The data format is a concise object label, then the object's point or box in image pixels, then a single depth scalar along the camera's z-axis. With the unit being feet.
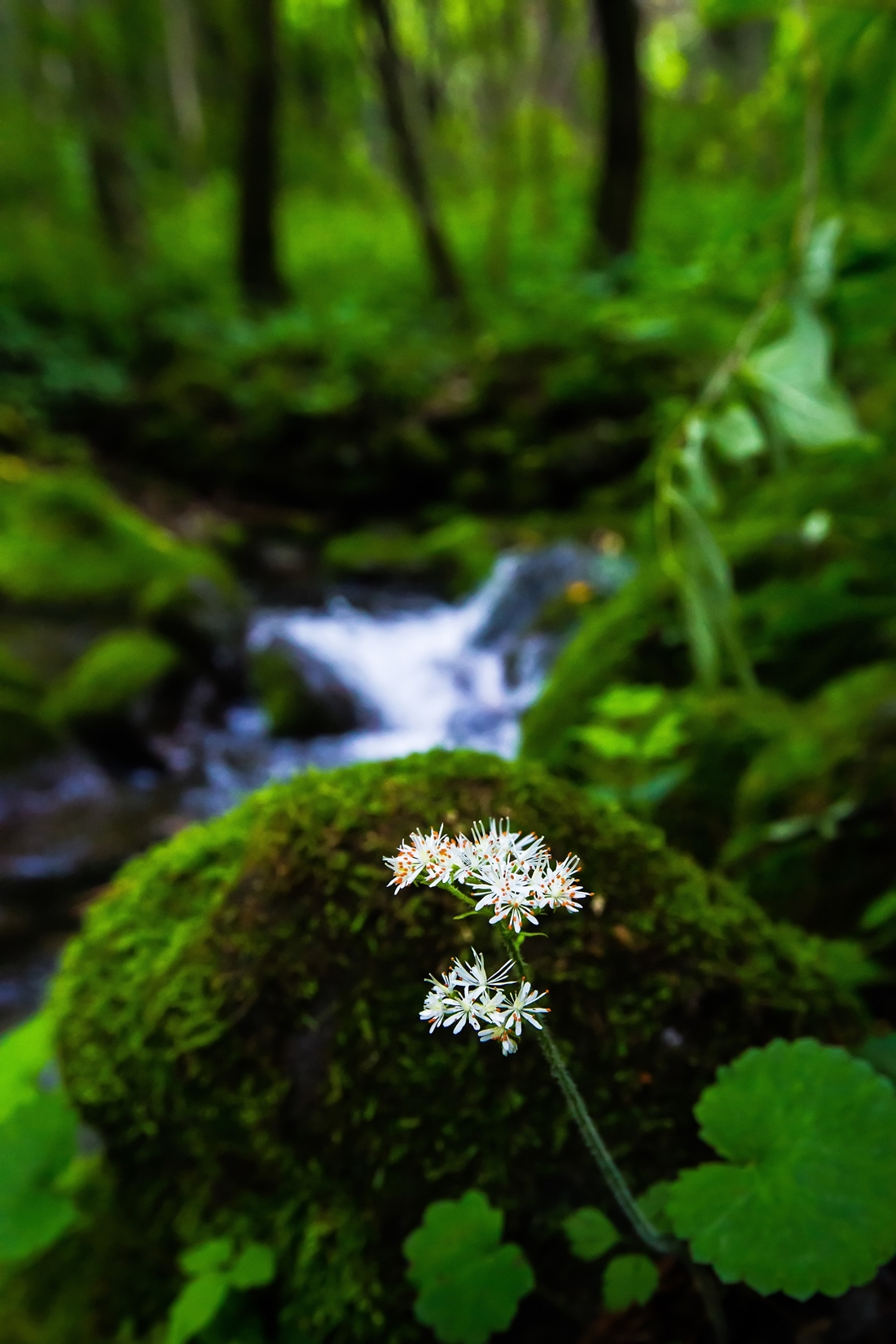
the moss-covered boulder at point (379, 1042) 0.79
